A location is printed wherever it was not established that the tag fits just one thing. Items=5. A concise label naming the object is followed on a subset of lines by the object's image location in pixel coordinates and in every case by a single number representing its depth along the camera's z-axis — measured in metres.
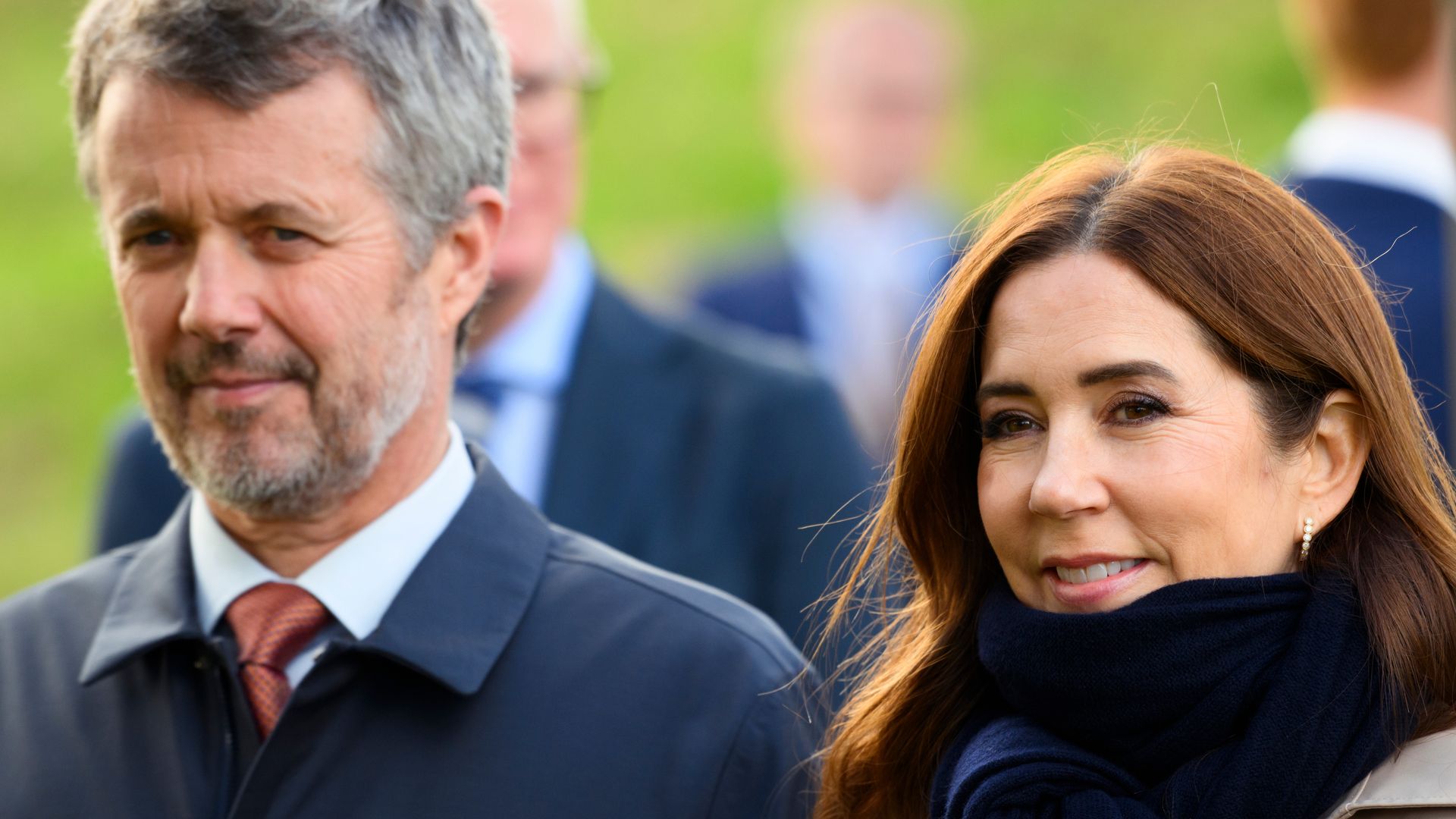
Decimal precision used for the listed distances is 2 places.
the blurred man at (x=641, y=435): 7.26
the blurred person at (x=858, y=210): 11.88
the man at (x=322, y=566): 4.79
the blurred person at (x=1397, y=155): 7.04
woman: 4.25
